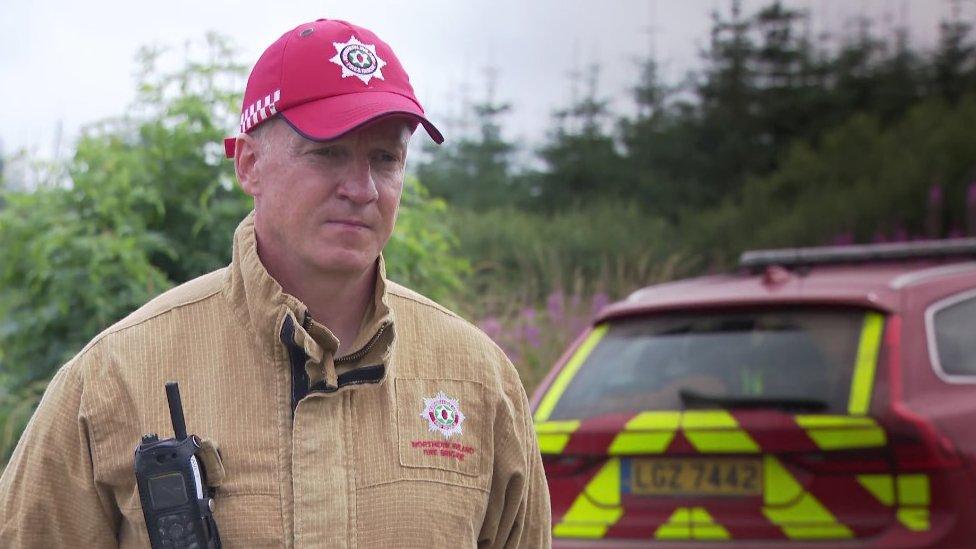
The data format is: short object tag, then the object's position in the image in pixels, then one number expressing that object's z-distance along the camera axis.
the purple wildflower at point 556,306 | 7.71
